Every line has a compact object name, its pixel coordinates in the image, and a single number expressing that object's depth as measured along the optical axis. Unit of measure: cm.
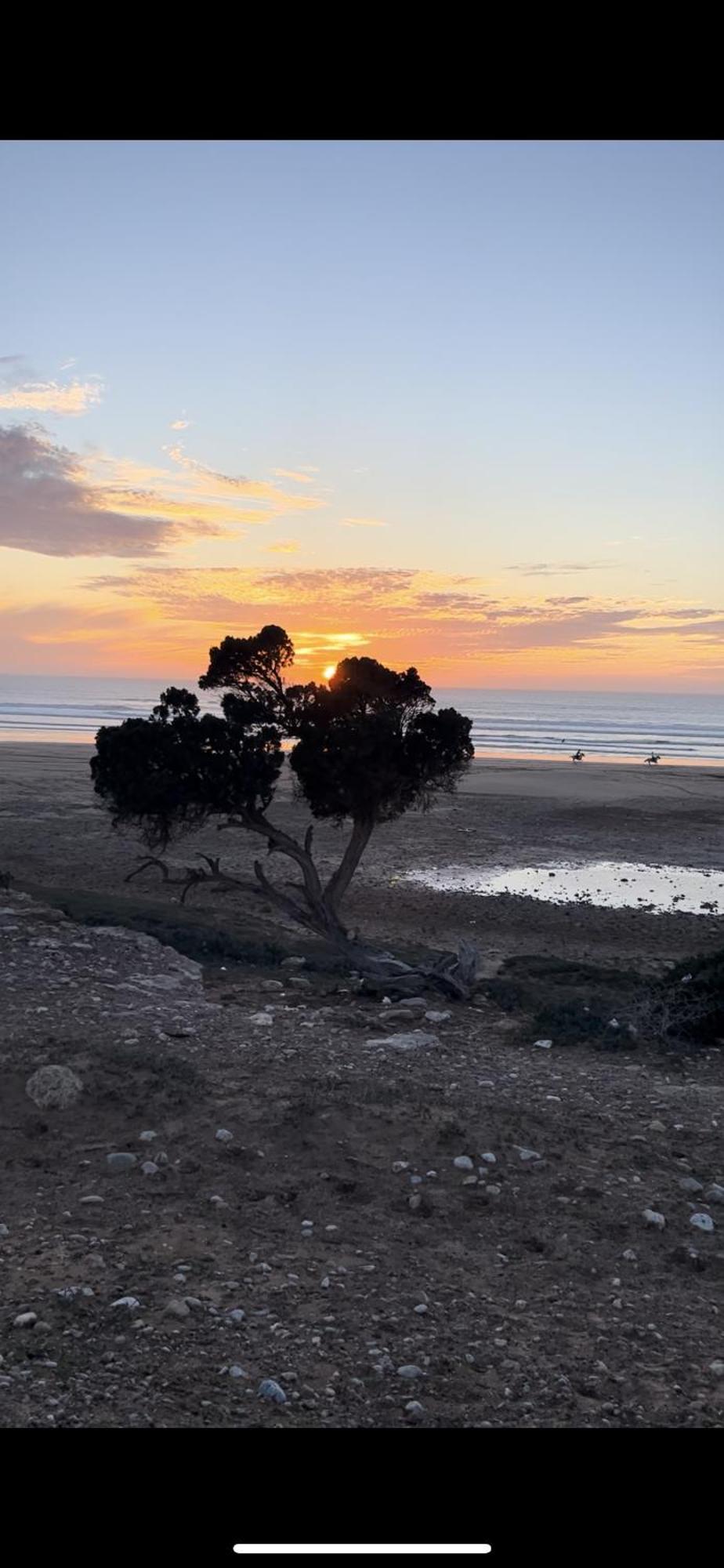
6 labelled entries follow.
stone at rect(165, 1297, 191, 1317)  526
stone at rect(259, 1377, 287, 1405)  461
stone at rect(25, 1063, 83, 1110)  811
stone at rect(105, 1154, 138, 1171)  711
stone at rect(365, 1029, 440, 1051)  1048
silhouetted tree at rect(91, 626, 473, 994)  1538
